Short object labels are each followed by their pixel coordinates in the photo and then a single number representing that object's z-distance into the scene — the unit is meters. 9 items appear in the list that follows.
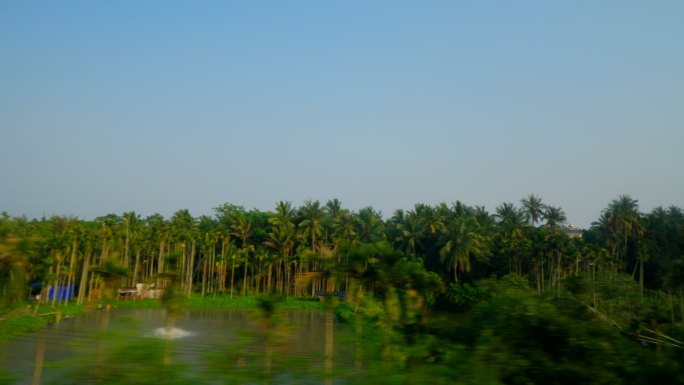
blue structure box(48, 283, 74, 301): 41.07
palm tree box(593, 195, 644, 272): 49.38
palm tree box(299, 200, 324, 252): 52.25
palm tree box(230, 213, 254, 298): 54.28
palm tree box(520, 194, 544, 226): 54.34
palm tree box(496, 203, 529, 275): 47.84
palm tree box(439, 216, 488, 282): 47.34
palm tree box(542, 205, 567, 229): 54.25
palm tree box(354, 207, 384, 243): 52.62
